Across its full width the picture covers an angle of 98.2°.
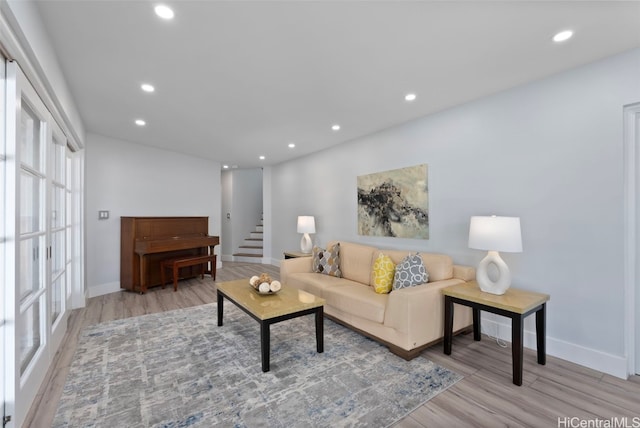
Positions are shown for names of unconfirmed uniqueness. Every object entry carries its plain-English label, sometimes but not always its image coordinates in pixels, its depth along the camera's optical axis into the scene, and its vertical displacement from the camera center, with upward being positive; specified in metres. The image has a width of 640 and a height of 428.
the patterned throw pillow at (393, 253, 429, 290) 2.74 -0.59
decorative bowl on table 2.68 -0.68
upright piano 4.41 -0.44
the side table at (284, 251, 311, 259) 4.90 -0.69
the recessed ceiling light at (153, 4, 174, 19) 1.70 +1.29
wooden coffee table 2.21 -0.78
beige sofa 2.38 -0.84
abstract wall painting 3.45 +0.16
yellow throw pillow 2.92 -0.63
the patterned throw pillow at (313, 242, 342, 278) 3.76 -0.62
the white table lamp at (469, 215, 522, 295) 2.25 -0.24
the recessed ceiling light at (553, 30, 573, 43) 1.87 +1.22
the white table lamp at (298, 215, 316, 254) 5.05 -0.23
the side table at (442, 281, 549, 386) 2.02 -0.74
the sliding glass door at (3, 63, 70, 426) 1.57 -0.17
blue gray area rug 1.73 -1.24
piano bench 4.52 -0.77
